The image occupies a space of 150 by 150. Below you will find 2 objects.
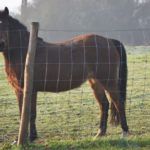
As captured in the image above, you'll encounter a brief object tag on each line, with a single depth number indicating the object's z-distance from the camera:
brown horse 11.41
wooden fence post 10.03
